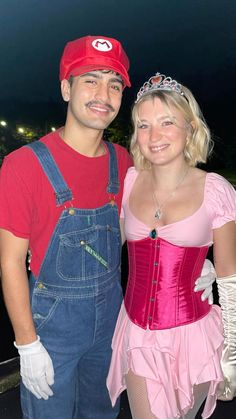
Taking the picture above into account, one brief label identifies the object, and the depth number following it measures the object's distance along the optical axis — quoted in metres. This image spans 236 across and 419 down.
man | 1.65
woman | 1.67
